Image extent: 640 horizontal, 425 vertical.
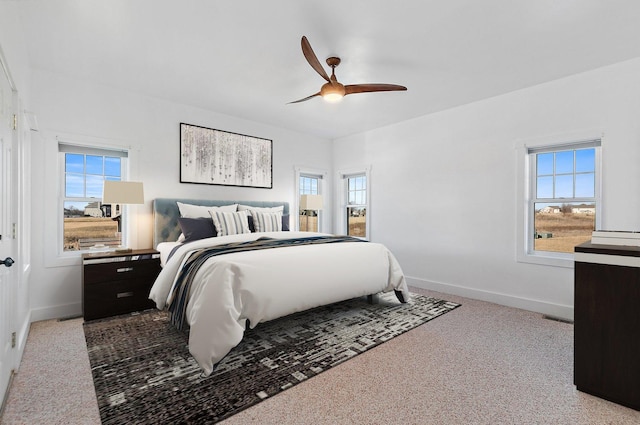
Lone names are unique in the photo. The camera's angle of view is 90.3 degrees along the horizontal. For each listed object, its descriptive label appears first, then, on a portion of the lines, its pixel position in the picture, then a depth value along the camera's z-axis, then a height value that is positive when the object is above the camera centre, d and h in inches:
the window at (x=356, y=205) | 228.1 +3.2
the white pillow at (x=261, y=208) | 179.6 +0.4
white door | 70.3 -7.6
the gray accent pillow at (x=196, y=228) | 148.8 -9.3
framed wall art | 171.3 +29.5
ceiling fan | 114.0 +44.5
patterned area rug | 71.6 -44.2
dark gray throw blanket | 98.3 -18.8
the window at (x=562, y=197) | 134.6 +6.1
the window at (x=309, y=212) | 229.2 -1.4
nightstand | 126.7 -30.6
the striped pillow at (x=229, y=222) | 154.7 -6.8
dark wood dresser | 71.2 -26.0
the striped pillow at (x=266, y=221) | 170.7 -6.8
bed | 88.0 -22.2
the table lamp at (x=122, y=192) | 132.6 +6.6
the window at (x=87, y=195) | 140.9 +5.6
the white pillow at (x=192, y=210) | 159.5 -0.8
